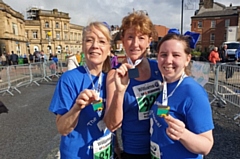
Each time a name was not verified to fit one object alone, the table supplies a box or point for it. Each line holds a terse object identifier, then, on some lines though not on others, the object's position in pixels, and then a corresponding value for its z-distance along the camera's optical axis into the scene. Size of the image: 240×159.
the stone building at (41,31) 50.07
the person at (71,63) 5.37
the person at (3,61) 21.98
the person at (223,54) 16.08
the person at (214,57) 13.23
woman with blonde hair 1.45
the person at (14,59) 23.08
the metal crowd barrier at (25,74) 9.83
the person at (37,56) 23.99
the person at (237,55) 13.65
